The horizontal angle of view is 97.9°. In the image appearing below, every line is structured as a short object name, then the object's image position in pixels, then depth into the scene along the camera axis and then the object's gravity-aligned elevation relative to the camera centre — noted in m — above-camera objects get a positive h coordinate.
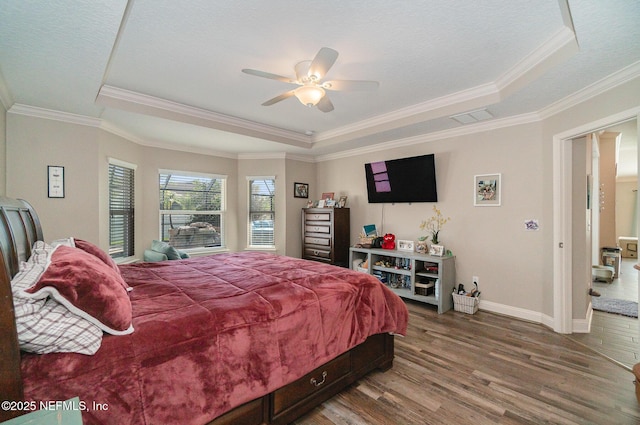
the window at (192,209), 4.79 +0.04
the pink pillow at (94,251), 1.97 -0.28
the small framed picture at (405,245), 4.25 -0.54
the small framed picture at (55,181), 3.17 +0.36
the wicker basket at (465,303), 3.61 -1.23
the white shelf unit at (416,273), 3.71 -0.92
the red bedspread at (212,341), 1.11 -0.67
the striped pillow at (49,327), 1.01 -0.44
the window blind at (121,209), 3.96 +0.04
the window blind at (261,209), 5.64 +0.04
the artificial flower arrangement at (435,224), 4.10 -0.21
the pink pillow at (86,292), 1.12 -0.34
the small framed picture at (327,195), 5.54 +0.31
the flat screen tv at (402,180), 4.17 +0.49
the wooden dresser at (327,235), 5.08 -0.46
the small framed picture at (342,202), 5.31 +0.16
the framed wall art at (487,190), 3.62 +0.27
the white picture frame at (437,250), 3.87 -0.56
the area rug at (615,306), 3.60 -1.33
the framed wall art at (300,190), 5.66 +0.43
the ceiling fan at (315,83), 2.12 +1.08
